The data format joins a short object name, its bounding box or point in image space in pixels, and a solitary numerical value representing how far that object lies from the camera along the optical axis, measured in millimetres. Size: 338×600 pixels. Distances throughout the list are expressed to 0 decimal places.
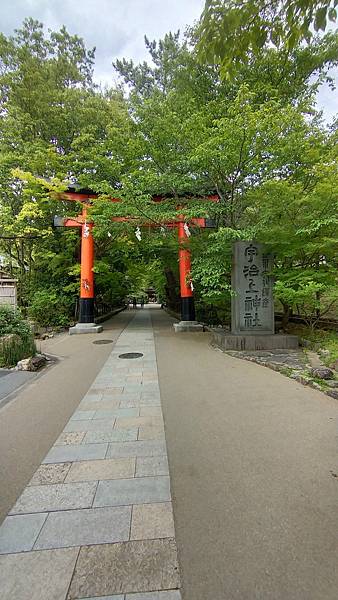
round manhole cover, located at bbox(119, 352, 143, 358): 7961
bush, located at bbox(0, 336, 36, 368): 6473
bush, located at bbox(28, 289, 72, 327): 13445
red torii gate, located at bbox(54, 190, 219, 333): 12031
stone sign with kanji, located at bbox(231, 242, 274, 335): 8320
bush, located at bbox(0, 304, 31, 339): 7004
